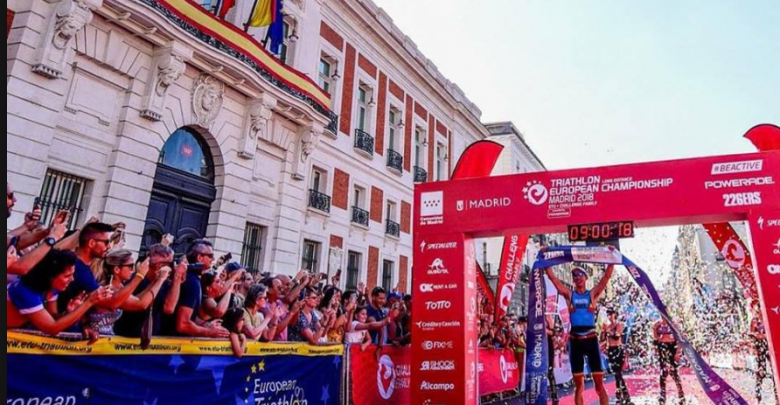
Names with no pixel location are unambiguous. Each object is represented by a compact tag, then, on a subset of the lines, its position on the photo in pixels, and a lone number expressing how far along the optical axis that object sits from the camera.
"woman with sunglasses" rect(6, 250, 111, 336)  3.66
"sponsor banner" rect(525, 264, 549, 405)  8.01
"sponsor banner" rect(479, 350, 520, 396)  11.24
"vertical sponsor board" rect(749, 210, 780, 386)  7.06
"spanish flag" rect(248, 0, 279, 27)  14.30
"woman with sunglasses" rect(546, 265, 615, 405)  7.77
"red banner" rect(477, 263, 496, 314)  14.41
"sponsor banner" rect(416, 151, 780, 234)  7.68
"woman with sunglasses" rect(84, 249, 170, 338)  4.24
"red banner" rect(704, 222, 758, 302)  8.94
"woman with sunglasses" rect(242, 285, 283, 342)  6.00
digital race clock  8.12
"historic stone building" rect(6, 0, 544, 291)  9.73
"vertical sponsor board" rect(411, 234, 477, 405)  8.46
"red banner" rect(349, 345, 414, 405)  7.68
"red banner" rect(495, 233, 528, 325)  11.66
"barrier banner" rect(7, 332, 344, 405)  3.70
